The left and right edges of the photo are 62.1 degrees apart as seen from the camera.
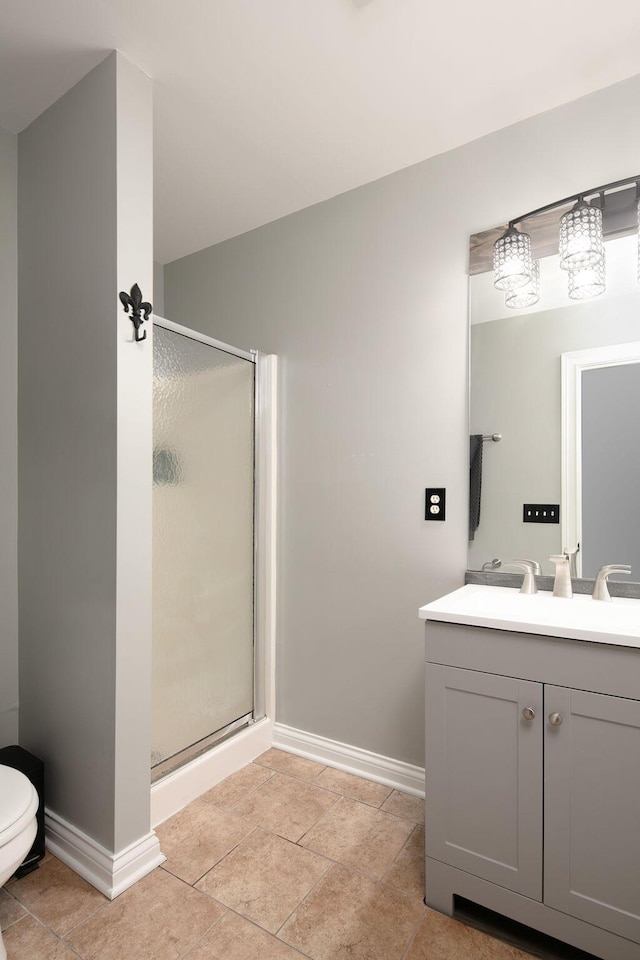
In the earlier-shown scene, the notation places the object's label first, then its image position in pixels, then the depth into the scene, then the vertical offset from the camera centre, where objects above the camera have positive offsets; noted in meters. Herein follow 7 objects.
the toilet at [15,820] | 1.24 -0.84
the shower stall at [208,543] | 1.94 -0.28
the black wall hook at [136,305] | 1.58 +0.51
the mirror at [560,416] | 1.68 +0.20
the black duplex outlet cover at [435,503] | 2.00 -0.11
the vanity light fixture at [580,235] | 1.68 +0.79
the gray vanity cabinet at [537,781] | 1.22 -0.77
